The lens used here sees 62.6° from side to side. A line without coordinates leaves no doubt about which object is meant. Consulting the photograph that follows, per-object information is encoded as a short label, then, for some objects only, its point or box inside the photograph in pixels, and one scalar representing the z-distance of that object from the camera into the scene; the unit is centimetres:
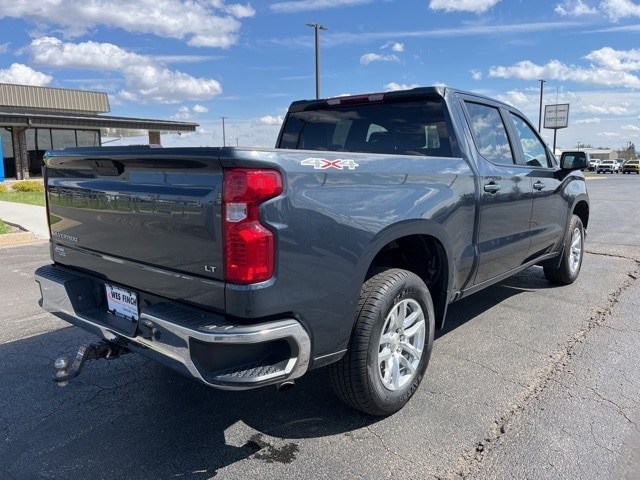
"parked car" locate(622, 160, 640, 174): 5909
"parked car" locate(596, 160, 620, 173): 6041
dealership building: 2708
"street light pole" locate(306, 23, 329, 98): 2148
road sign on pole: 5241
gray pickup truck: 239
